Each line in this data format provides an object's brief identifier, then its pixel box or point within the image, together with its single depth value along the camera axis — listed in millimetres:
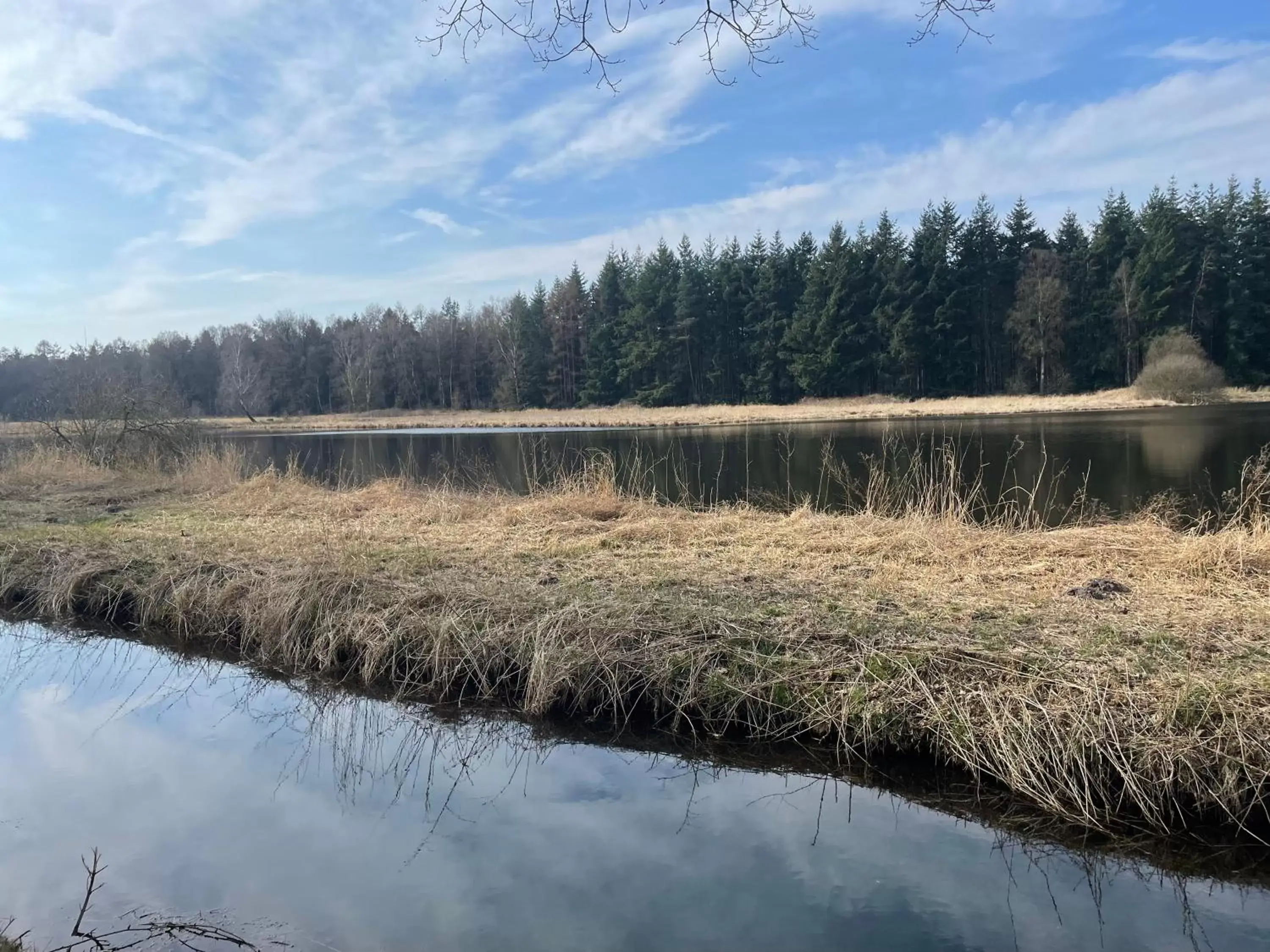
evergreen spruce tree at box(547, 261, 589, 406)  61625
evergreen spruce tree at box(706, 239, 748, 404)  56094
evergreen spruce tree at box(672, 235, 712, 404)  55312
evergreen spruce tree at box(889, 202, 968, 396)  48719
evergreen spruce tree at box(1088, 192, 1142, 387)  46688
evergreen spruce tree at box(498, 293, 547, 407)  61750
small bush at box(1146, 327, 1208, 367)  40438
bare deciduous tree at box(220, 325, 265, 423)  68500
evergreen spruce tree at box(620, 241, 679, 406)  55688
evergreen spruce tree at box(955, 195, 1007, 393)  50188
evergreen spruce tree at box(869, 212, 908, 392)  49531
